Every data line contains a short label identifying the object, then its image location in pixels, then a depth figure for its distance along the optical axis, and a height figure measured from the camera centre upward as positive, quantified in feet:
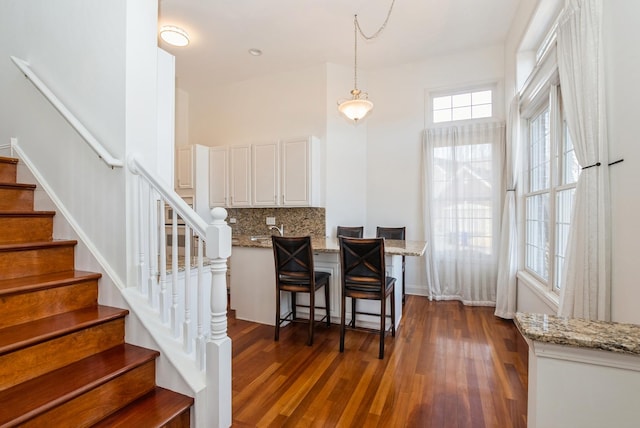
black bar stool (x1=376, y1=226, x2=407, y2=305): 14.19 -0.87
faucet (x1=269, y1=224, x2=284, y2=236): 15.44 -0.75
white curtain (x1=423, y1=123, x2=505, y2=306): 13.33 +0.24
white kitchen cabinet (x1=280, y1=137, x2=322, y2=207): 14.19 +2.01
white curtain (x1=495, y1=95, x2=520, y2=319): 11.35 -0.93
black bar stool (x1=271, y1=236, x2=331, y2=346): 9.31 -1.79
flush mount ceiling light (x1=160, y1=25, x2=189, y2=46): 11.71 +7.18
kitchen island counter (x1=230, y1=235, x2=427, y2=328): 10.55 -2.37
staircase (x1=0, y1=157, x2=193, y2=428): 4.18 -2.21
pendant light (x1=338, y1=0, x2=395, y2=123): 11.11 +4.12
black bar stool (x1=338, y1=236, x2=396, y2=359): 8.45 -1.73
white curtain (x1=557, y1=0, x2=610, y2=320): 5.11 +0.52
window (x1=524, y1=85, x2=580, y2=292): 8.29 +0.79
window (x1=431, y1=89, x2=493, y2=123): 13.92 +5.22
